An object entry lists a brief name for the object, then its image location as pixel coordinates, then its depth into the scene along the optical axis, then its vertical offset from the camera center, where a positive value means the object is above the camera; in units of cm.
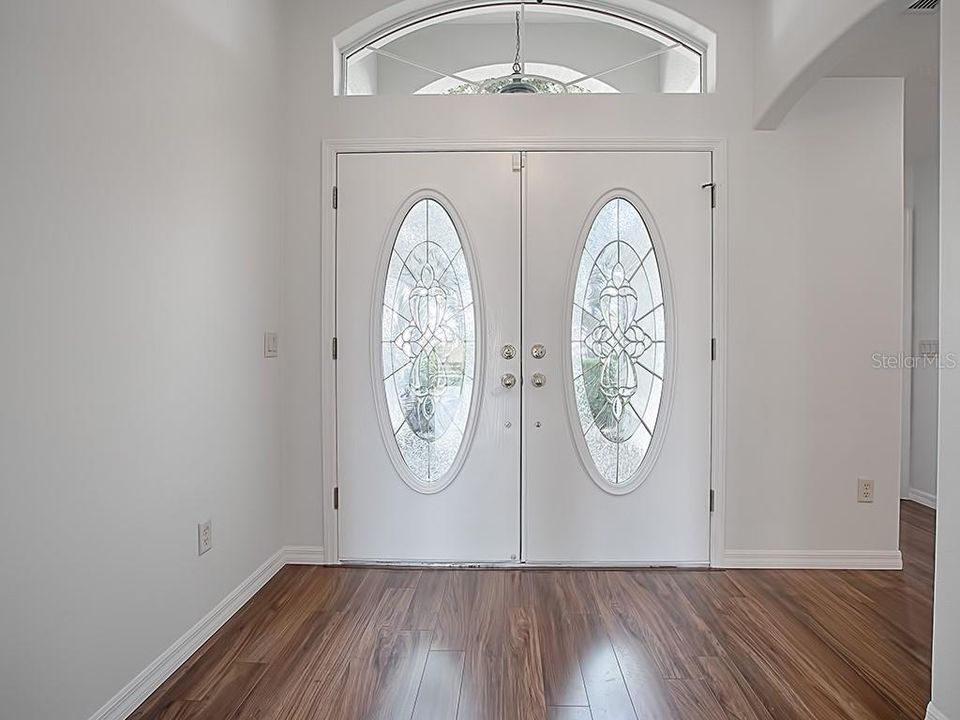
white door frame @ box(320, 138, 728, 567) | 334 +33
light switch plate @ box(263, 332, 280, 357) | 317 -2
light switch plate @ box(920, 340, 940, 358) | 497 -4
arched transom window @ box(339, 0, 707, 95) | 346 +141
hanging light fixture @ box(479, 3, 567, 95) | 345 +125
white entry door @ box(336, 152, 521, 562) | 337 -6
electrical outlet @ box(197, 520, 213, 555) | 252 -70
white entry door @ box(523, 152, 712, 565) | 336 -8
